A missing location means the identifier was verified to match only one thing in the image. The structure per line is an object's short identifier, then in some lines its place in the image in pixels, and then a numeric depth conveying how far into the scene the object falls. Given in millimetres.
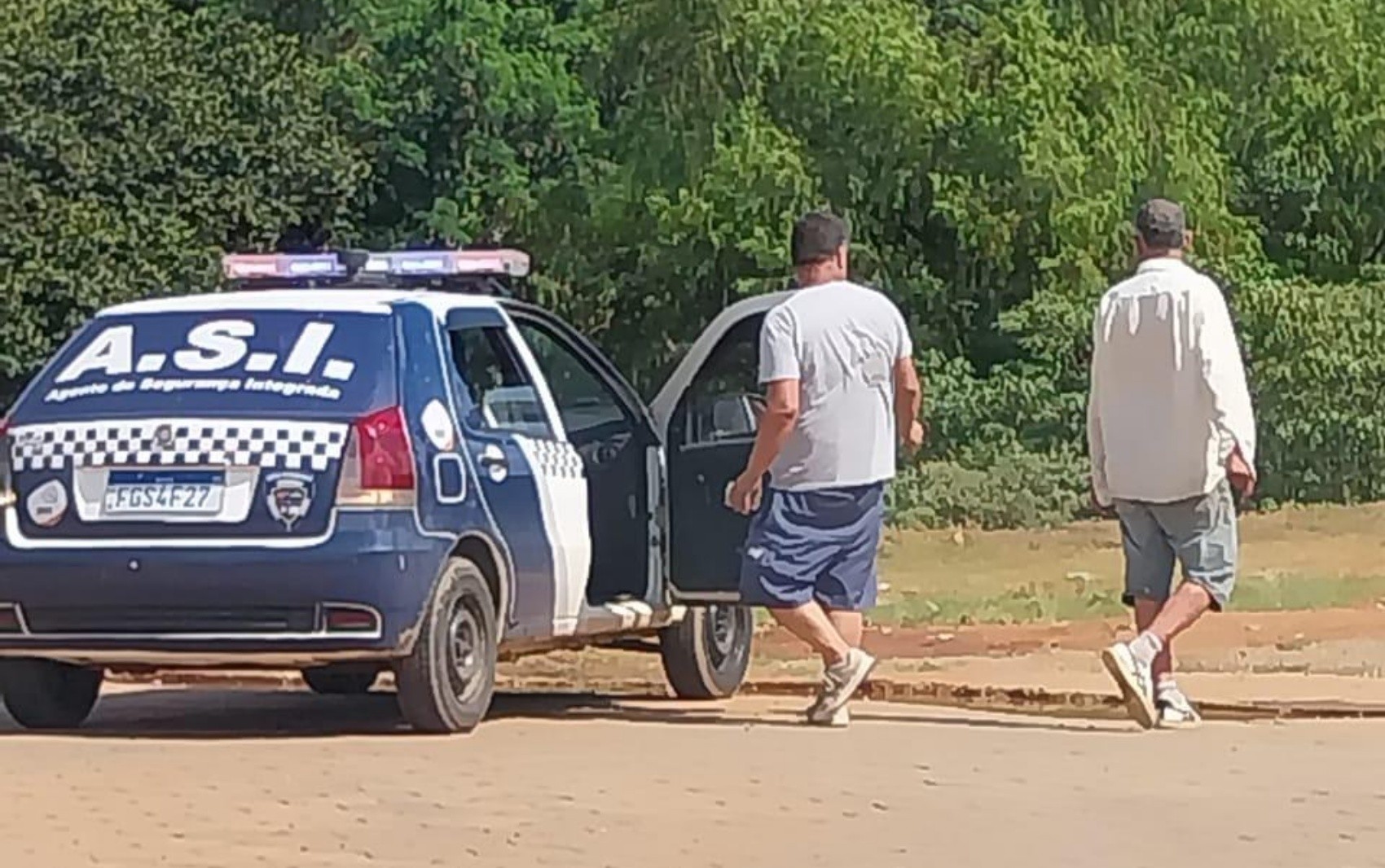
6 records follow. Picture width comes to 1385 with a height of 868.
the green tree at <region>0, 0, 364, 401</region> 35469
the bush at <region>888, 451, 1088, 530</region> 26156
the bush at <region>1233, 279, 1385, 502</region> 26672
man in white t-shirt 9977
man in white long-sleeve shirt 9734
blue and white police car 9445
